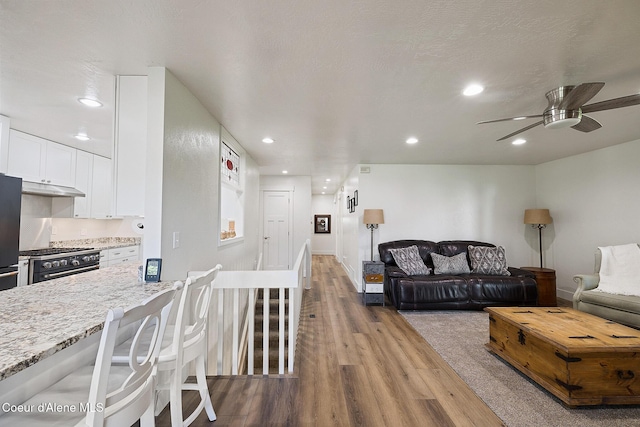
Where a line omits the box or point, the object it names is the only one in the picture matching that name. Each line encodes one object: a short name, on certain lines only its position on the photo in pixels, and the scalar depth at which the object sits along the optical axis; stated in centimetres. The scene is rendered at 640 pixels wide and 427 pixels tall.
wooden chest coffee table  192
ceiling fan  188
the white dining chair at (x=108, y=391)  84
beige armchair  284
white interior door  664
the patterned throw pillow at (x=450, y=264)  445
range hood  324
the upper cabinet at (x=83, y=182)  396
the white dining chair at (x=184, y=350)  140
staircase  345
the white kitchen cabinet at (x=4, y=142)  282
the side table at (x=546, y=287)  435
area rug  182
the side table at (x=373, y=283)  442
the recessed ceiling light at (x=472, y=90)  223
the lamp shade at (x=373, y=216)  477
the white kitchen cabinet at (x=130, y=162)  196
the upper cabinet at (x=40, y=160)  311
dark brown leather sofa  399
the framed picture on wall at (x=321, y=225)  1073
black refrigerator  259
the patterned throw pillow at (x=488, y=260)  441
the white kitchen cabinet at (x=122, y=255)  396
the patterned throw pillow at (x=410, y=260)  439
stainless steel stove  294
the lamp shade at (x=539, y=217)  478
